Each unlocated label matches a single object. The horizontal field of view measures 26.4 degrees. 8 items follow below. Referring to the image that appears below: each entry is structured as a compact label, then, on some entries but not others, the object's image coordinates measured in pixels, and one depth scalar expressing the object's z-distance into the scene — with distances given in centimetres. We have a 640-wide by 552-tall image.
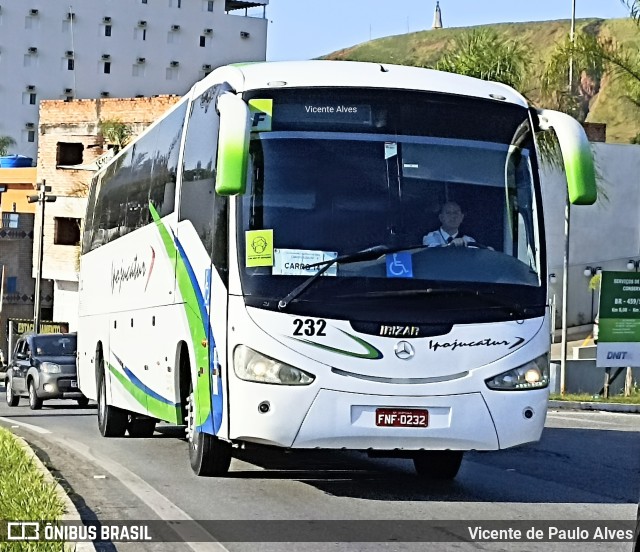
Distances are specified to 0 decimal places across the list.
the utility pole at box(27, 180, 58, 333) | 5708
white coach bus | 1061
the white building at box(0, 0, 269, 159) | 12431
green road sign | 2892
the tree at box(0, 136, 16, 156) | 11788
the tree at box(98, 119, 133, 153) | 7300
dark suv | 2880
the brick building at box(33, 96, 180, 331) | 7681
